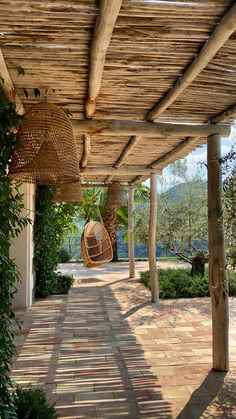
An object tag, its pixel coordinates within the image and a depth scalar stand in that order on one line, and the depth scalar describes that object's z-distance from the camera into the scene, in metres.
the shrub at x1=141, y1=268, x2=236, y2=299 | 7.71
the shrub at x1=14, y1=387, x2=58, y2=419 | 2.57
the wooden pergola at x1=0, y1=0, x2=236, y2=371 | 2.09
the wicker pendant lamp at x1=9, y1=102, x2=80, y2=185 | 2.62
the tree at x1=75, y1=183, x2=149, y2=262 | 13.90
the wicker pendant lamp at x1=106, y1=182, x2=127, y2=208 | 8.22
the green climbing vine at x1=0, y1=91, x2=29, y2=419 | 2.37
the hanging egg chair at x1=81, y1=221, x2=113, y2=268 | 8.69
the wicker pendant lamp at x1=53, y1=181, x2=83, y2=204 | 6.81
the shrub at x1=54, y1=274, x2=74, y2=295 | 8.22
